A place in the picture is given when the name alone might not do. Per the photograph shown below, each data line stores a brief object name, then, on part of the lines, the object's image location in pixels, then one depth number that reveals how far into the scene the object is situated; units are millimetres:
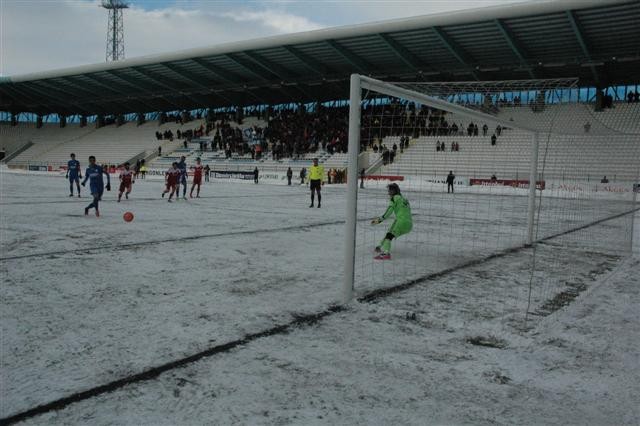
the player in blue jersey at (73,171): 16969
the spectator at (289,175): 33062
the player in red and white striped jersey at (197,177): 18641
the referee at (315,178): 15736
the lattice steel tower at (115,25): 73500
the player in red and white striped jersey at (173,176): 16536
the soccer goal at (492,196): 5797
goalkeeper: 6969
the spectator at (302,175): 34631
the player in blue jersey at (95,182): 11297
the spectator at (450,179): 26941
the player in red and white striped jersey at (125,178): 15579
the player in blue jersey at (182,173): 17255
